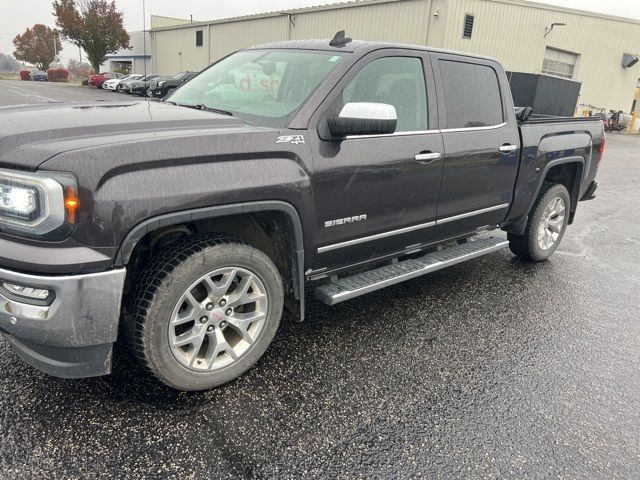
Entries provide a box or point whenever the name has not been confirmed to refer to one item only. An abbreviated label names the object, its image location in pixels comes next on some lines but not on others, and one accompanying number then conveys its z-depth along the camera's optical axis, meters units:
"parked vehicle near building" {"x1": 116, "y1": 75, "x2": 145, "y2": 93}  30.15
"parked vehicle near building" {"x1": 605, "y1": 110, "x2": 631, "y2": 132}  28.55
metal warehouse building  21.78
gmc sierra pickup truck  2.08
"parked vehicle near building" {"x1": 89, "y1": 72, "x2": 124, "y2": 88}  38.01
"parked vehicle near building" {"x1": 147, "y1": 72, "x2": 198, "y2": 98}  22.90
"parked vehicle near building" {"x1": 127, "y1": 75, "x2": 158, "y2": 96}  27.56
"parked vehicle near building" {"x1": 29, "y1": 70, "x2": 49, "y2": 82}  54.06
